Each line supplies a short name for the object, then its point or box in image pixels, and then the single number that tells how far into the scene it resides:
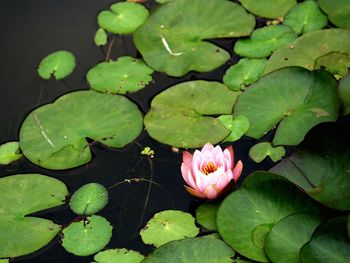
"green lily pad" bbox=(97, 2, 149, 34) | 6.11
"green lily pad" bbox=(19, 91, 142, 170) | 5.04
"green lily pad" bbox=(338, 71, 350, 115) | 4.80
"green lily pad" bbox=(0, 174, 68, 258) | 4.54
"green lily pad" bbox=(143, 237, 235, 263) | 4.15
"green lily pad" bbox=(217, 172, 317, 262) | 4.18
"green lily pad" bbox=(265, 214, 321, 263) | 3.99
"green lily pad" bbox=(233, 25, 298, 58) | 5.63
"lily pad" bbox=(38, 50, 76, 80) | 5.82
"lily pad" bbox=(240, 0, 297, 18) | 5.96
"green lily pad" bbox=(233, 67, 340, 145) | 4.84
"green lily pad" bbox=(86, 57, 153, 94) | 5.53
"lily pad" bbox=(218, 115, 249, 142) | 4.98
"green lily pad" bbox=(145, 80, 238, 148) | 5.01
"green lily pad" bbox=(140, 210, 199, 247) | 4.39
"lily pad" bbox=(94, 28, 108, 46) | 6.04
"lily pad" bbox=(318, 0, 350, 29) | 5.67
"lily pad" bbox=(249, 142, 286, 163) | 4.80
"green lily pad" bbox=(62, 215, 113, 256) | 4.44
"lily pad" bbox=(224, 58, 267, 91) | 5.38
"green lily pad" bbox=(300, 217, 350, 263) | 3.81
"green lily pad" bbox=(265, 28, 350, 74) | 5.36
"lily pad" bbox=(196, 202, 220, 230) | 4.47
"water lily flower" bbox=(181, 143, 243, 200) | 4.42
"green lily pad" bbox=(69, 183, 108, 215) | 4.71
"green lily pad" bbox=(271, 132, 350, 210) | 4.22
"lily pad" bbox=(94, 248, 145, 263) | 4.33
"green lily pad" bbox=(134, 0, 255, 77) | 5.64
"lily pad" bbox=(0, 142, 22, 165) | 5.15
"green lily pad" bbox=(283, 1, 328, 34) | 5.75
